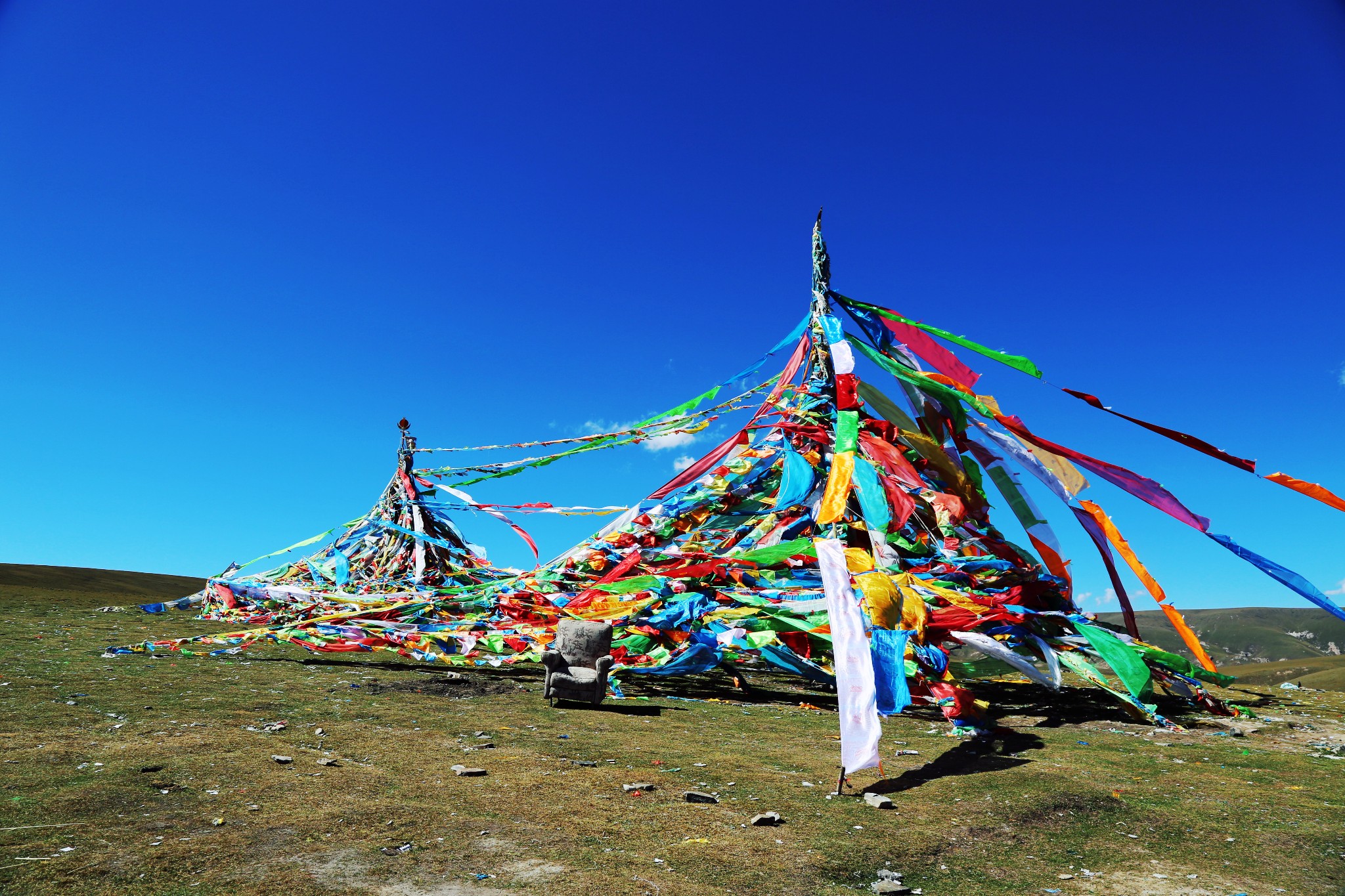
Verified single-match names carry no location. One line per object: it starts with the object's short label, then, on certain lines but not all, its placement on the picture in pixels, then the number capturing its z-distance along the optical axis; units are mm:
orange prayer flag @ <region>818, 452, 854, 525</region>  7445
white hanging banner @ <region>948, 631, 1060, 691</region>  6383
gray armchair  6930
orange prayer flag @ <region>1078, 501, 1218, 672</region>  6766
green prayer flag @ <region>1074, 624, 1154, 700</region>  6441
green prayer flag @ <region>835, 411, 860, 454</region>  8023
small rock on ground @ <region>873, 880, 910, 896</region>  3010
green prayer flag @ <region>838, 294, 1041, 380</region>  7262
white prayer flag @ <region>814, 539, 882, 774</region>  4328
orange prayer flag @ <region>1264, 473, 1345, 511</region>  5953
